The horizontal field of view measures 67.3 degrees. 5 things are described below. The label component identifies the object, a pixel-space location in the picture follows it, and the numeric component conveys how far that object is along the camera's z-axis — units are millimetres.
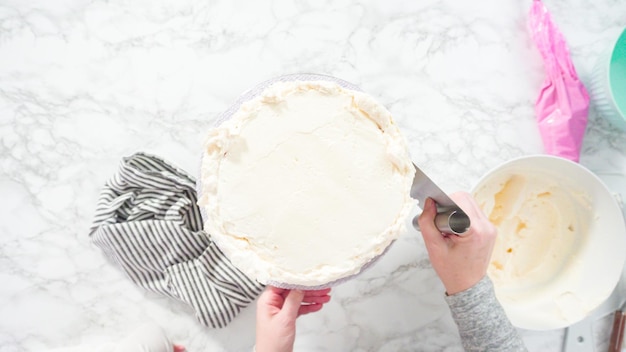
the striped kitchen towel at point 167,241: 807
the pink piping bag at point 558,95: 843
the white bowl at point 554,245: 790
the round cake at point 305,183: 572
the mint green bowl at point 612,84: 811
